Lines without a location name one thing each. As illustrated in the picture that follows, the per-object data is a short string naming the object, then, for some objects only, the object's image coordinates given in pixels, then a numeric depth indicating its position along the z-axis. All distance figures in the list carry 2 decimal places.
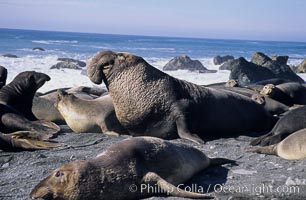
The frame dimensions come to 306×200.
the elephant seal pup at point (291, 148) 5.38
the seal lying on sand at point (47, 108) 8.44
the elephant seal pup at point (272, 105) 9.33
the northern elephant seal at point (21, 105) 7.25
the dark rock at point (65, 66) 26.03
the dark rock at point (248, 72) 21.00
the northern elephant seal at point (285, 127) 6.13
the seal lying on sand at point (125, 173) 3.73
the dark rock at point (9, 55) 32.61
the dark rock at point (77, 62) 29.66
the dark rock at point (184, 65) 29.62
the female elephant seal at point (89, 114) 7.21
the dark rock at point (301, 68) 26.32
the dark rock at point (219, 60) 37.03
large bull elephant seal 6.73
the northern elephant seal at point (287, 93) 10.39
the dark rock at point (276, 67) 21.77
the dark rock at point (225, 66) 29.65
